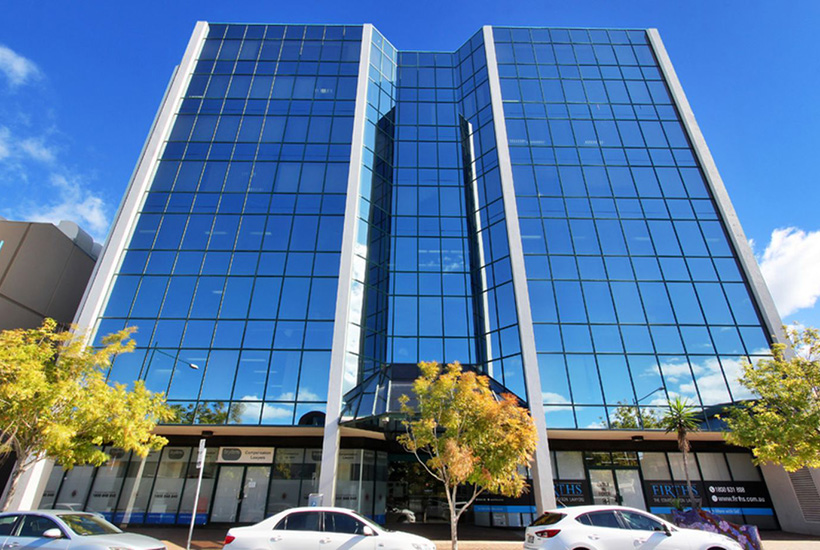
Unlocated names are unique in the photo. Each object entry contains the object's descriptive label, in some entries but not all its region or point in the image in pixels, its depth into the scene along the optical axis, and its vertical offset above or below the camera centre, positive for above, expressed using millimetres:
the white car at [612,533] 9312 -1092
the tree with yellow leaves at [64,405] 11516 +2019
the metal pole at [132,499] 18281 -793
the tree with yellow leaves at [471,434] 12602 +1339
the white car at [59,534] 8672 -1088
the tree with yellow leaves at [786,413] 13555 +2170
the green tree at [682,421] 16531 +2239
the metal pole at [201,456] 12609 +662
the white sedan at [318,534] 8938 -1082
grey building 20953 +10216
